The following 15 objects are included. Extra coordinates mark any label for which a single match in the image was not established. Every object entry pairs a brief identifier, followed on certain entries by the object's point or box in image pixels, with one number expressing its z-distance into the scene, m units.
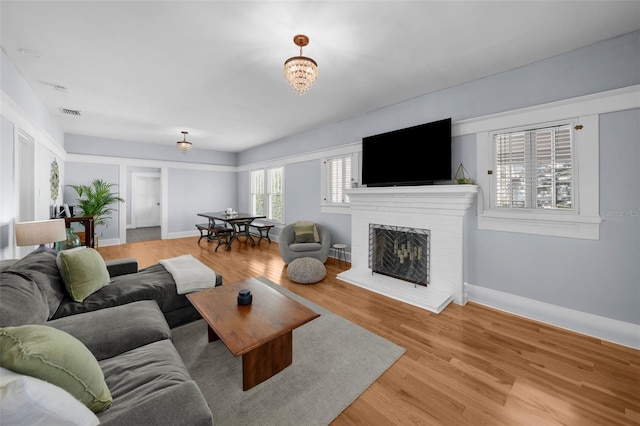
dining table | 5.94
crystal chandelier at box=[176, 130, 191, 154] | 5.86
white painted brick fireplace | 3.05
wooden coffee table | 1.65
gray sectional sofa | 0.98
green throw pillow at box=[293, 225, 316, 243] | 4.81
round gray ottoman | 3.70
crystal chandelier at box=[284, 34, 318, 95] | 2.26
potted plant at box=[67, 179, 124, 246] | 5.25
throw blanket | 2.44
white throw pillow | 0.68
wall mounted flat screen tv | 3.28
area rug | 1.56
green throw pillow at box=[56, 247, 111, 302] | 2.01
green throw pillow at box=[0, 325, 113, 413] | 0.84
